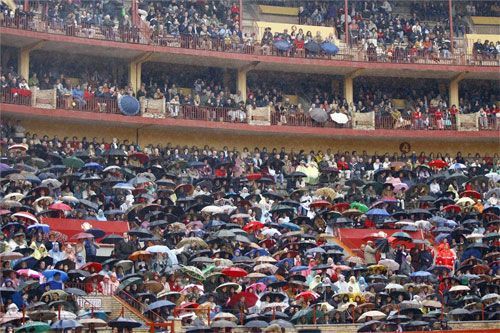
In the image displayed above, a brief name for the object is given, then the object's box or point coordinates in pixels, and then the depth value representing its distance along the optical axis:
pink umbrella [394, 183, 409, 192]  40.06
